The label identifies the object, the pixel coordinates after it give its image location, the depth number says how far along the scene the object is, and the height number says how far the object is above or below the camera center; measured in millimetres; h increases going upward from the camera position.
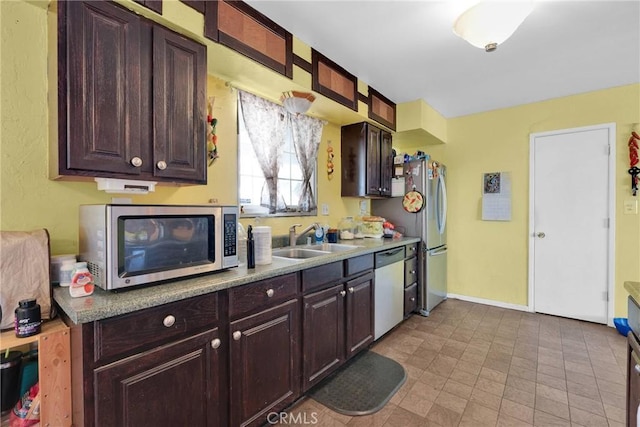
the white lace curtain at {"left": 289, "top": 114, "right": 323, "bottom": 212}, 2643 +603
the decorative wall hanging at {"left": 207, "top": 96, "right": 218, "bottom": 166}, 1884 +503
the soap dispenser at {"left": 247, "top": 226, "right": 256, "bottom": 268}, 1581 -226
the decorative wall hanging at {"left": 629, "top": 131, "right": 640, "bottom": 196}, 2760 +480
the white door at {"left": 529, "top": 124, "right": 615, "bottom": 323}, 2951 -120
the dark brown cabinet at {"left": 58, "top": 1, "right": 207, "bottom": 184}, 1138 +507
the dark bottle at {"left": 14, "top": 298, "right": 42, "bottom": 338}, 986 -368
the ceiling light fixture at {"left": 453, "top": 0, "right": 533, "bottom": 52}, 1502 +1039
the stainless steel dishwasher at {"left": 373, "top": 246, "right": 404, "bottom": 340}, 2494 -720
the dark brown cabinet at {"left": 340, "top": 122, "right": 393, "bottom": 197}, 3010 +543
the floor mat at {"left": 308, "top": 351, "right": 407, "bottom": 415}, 1767 -1175
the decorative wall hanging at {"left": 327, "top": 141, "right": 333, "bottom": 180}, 3035 +537
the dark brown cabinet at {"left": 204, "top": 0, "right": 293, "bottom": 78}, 1546 +1043
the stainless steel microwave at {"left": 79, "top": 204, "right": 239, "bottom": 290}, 1112 -131
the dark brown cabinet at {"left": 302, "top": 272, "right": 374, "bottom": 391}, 1799 -800
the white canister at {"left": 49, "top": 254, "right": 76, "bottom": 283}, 1241 -235
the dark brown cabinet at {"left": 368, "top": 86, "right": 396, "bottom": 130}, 2913 +1083
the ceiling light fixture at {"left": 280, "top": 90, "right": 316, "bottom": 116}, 2127 +816
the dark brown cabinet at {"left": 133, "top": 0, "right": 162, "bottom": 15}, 1295 +940
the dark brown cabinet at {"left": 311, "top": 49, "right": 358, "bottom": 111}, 2188 +1064
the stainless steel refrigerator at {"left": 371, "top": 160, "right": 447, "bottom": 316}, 3201 -42
